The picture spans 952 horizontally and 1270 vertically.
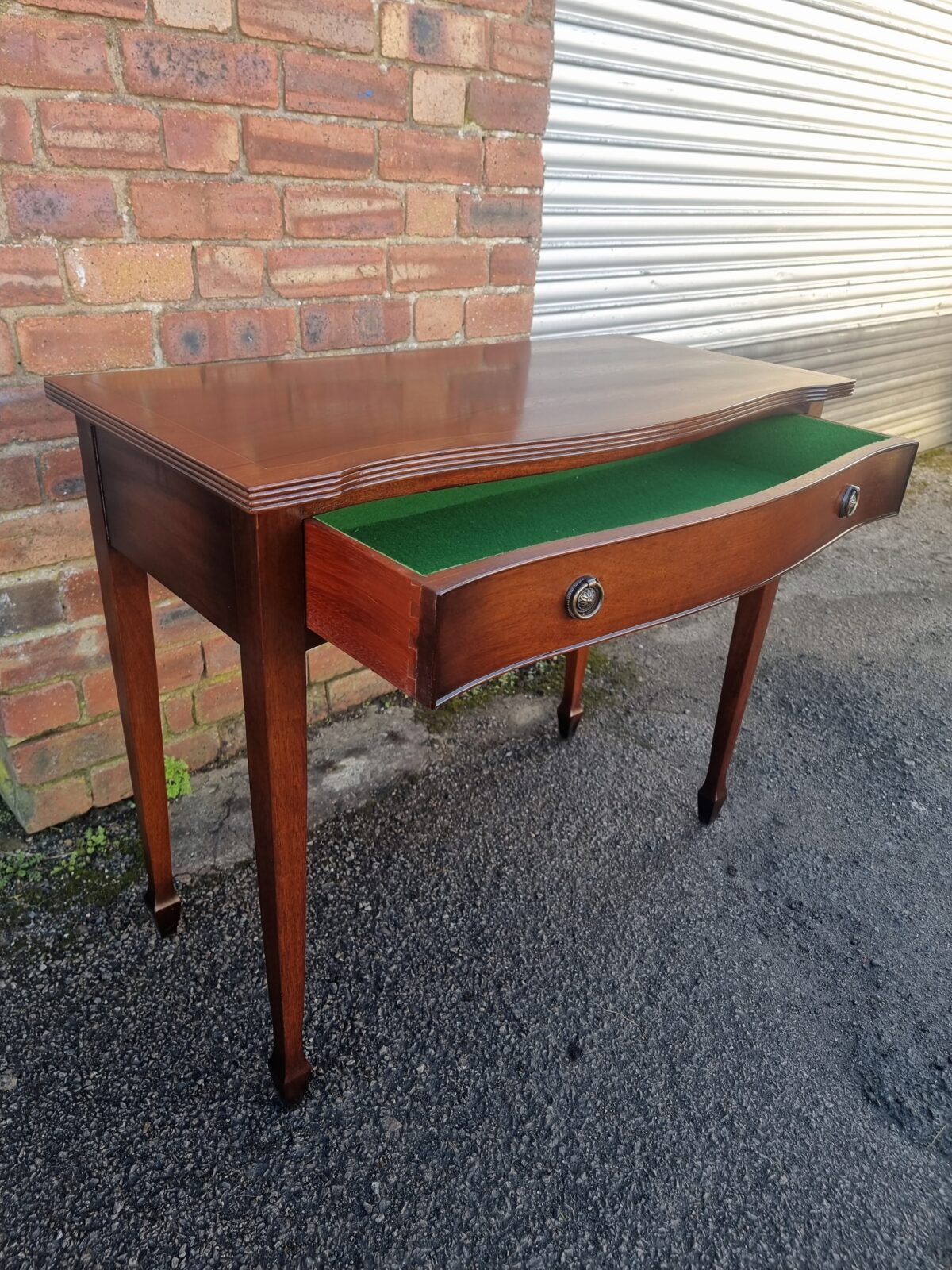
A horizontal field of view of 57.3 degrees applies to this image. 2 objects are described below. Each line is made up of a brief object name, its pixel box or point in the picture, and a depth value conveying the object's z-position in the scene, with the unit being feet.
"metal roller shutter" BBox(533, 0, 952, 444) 7.53
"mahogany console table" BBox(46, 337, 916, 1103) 2.86
